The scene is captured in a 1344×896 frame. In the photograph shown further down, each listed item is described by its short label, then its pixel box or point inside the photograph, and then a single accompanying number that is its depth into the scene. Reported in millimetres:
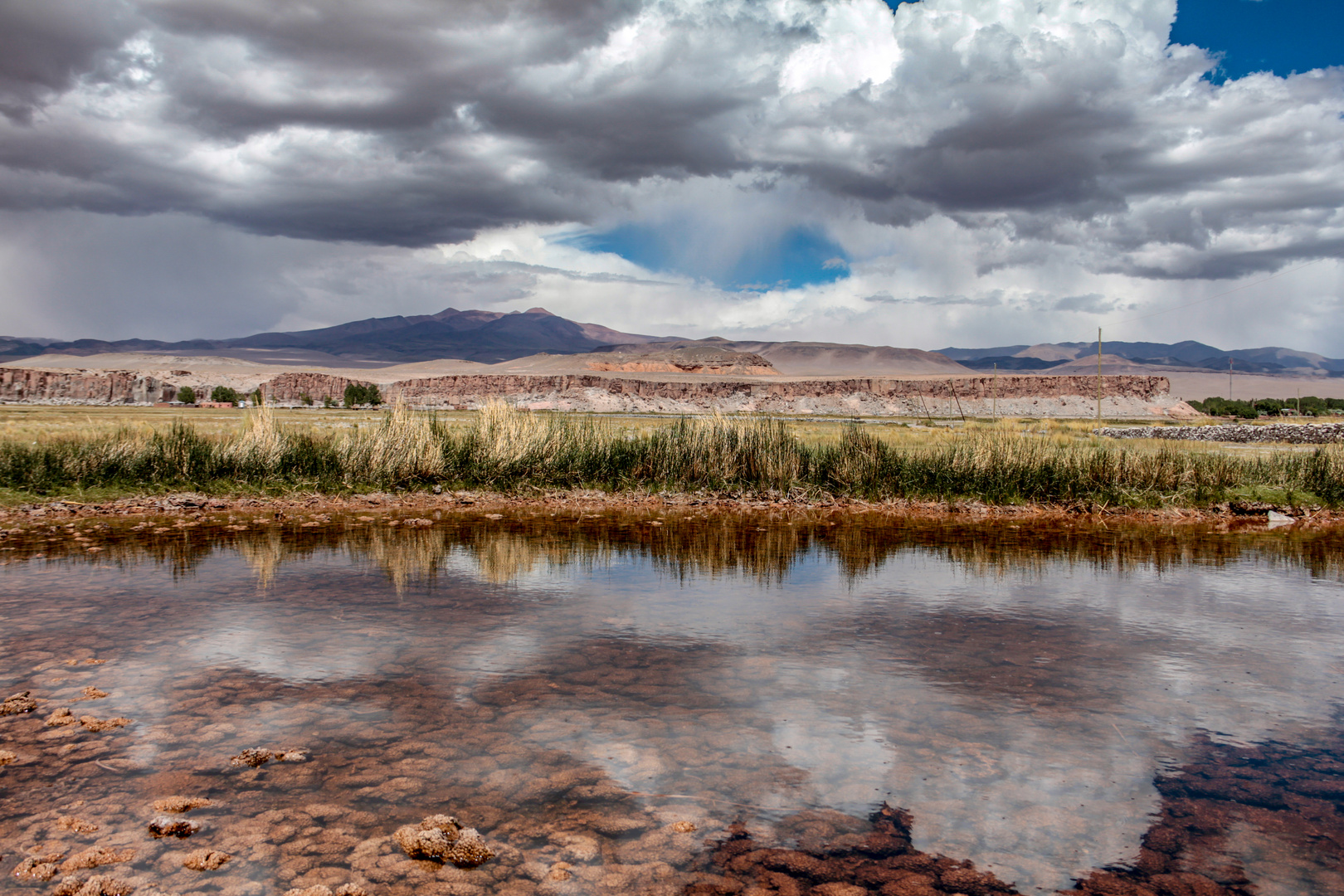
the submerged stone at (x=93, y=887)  3469
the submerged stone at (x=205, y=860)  3684
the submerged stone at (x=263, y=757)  4703
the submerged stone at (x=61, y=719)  5172
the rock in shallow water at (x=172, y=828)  3955
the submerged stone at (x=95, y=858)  3656
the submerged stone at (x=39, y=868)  3588
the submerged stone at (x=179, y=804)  4172
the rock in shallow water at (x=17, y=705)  5375
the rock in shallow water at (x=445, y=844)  3764
